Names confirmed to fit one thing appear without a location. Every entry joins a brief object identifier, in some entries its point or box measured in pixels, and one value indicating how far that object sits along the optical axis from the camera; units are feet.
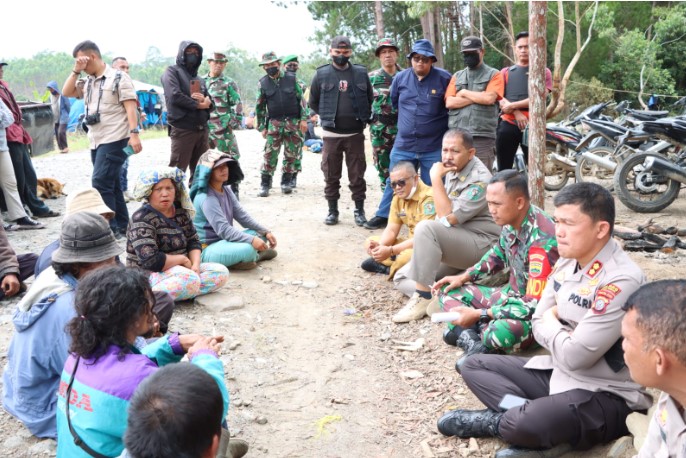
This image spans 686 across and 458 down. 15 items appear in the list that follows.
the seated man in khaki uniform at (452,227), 14.82
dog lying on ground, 29.35
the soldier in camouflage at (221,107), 28.22
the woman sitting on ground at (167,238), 14.83
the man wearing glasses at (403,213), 16.75
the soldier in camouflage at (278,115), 28.58
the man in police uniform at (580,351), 8.61
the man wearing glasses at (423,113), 20.72
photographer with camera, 20.24
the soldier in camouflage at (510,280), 11.46
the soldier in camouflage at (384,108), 23.89
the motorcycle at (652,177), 23.54
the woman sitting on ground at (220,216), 18.01
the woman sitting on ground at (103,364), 7.20
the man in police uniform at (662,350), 5.80
